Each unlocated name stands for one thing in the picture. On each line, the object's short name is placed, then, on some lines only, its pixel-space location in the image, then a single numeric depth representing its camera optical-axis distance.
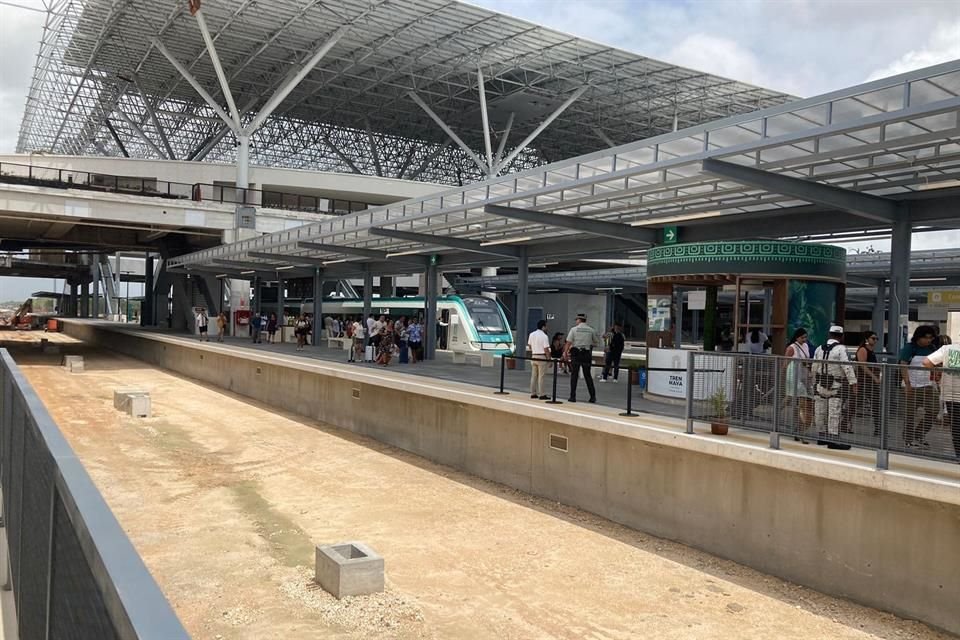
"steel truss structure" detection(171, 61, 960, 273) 10.23
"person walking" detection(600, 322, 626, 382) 16.20
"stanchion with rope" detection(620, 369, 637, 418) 11.98
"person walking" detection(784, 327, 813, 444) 8.95
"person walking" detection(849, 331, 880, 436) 8.07
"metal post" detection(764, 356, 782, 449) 9.12
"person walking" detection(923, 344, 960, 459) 7.38
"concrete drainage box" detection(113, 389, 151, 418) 20.25
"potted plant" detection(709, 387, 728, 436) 9.99
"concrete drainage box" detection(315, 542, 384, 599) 7.84
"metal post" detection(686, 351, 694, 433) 10.20
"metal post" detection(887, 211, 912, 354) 13.20
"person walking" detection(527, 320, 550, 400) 14.45
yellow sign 17.61
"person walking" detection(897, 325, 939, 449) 7.59
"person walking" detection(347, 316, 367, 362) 24.69
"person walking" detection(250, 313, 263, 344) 37.06
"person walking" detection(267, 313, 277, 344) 39.20
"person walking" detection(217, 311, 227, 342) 38.27
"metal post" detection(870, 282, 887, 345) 19.07
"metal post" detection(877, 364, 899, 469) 7.93
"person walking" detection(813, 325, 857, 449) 8.55
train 31.47
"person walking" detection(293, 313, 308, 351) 31.30
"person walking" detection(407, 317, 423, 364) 25.36
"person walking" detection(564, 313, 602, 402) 13.99
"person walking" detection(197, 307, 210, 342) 37.62
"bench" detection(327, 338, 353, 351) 33.52
